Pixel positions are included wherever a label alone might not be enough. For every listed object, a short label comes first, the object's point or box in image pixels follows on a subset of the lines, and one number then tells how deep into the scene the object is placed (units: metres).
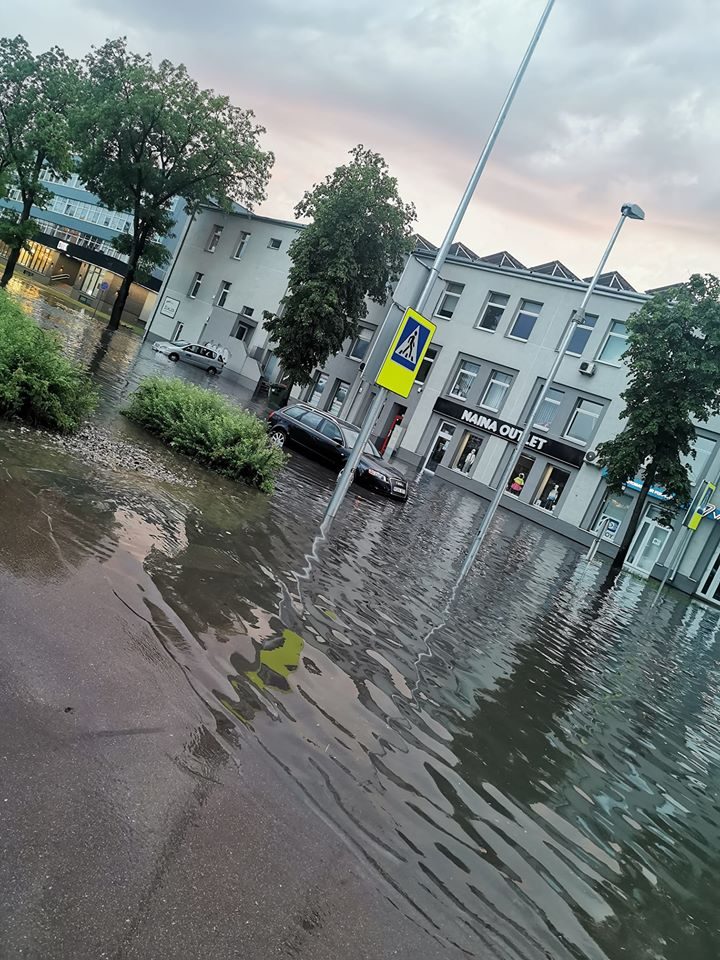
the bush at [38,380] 8.30
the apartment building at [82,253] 67.06
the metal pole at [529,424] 13.17
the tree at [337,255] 32.97
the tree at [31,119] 37.81
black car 18.41
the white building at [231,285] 45.50
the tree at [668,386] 23.50
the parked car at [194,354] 40.45
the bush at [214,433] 11.14
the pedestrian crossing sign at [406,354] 8.59
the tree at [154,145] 39.41
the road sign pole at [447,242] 9.02
